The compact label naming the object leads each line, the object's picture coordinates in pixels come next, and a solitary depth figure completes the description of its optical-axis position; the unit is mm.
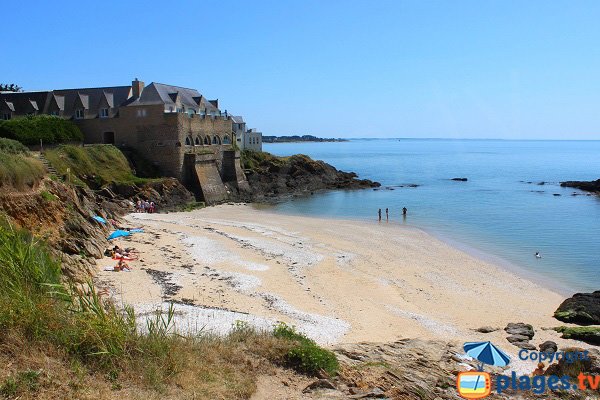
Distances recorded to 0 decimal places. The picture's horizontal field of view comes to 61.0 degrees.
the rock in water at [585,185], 57019
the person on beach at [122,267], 17297
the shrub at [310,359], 8141
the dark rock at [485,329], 14133
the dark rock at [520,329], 14031
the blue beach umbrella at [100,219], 22519
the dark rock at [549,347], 12656
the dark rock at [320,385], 7545
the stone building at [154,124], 37688
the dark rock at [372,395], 7430
